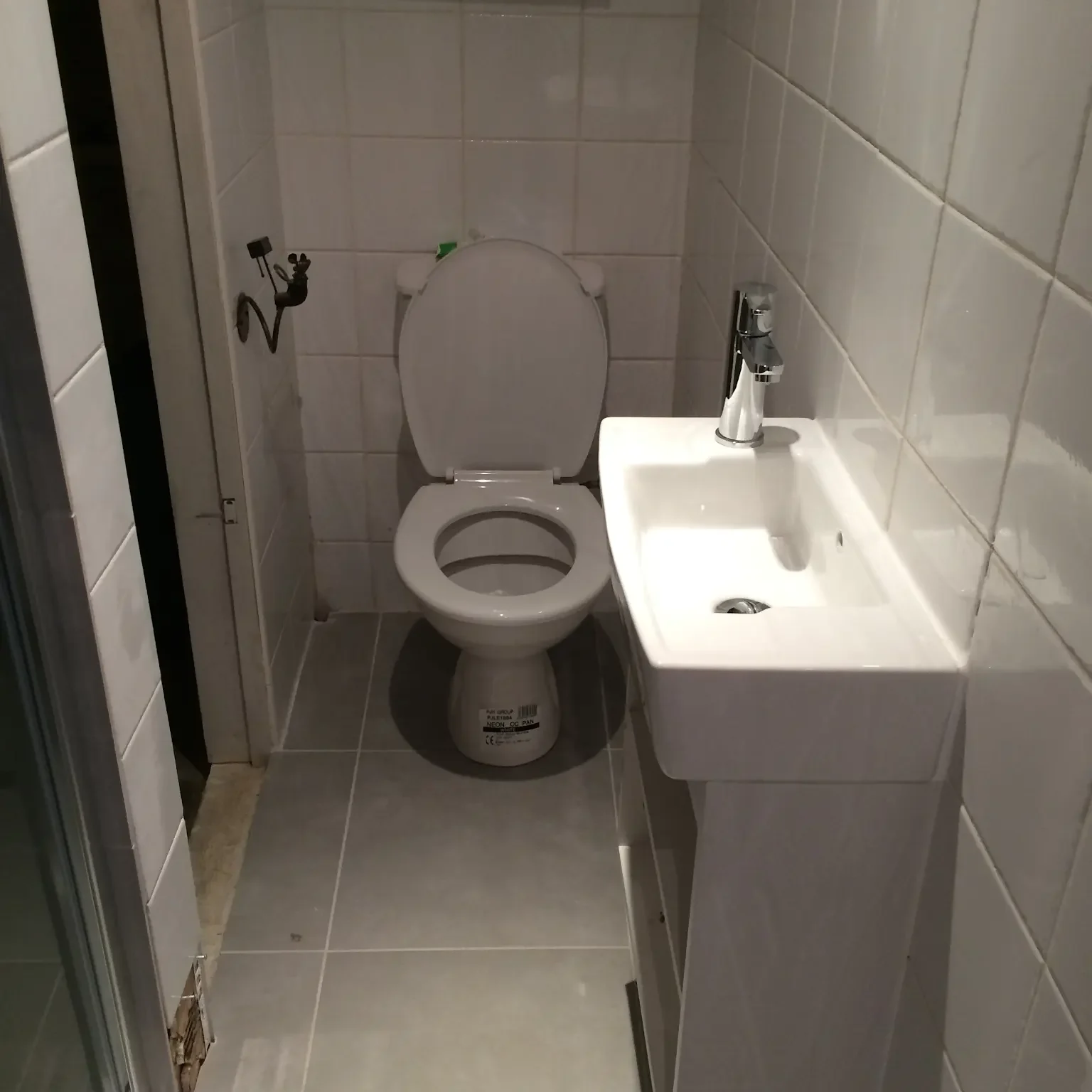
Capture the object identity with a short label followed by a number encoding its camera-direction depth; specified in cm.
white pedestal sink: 88
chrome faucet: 114
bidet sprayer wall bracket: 172
